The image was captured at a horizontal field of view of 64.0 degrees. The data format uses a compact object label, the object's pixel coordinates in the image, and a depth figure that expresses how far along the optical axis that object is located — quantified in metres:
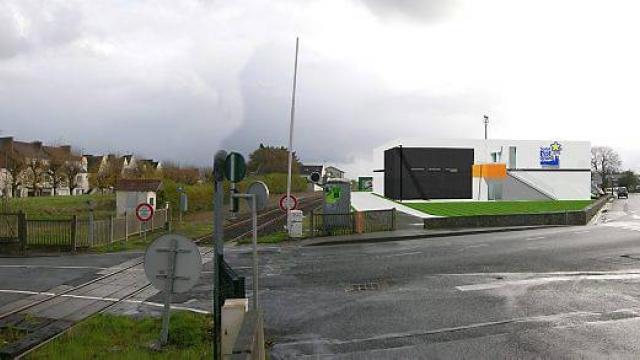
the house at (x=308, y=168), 141.34
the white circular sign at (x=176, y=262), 6.02
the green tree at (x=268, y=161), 94.69
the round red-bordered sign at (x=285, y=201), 20.70
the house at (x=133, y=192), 25.14
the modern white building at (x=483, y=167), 52.59
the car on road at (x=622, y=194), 75.31
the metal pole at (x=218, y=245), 5.82
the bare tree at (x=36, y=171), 53.34
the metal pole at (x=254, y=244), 7.16
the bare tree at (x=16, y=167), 48.62
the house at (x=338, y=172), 168.91
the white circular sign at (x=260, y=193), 7.70
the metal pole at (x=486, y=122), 72.19
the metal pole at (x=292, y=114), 21.67
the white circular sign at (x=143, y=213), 20.16
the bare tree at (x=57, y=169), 60.06
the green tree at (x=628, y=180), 116.44
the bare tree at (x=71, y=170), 62.80
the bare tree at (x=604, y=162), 108.56
